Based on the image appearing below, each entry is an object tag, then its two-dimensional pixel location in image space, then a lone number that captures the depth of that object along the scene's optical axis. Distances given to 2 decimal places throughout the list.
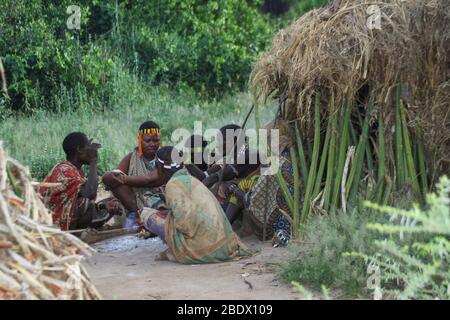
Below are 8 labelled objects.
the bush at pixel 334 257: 11.59
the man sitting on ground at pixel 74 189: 16.31
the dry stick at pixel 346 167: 14.08
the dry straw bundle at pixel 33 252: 9.53
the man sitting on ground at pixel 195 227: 14.03
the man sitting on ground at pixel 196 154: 16.95
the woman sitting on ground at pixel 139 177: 17.23
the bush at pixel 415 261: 9.55
